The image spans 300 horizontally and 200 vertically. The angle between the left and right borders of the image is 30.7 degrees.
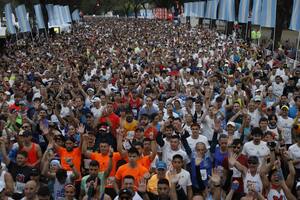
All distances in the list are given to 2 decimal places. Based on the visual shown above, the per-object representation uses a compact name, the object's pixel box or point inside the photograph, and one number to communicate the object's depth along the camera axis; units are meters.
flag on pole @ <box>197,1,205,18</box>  41.19
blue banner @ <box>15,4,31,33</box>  26.98
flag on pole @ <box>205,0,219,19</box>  34.66
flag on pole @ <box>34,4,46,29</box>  29.41
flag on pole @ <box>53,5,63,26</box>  40.09
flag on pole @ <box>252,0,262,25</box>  22.14
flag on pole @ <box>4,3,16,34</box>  26.67
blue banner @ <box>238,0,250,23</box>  24.91
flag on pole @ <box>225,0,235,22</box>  27.41
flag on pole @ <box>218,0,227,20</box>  28.82
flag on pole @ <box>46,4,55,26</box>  39.28
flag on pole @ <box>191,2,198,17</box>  44.44
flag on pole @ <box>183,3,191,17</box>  49.94
